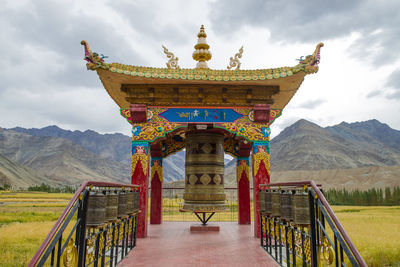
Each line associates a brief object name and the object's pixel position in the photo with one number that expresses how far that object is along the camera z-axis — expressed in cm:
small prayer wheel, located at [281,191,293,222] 403
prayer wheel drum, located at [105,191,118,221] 383
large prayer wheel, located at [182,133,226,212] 714
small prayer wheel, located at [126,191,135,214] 470
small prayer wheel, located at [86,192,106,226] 333
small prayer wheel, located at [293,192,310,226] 352
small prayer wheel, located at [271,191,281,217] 454
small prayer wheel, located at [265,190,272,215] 492
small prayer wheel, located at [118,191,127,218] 436
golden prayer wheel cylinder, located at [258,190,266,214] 533
